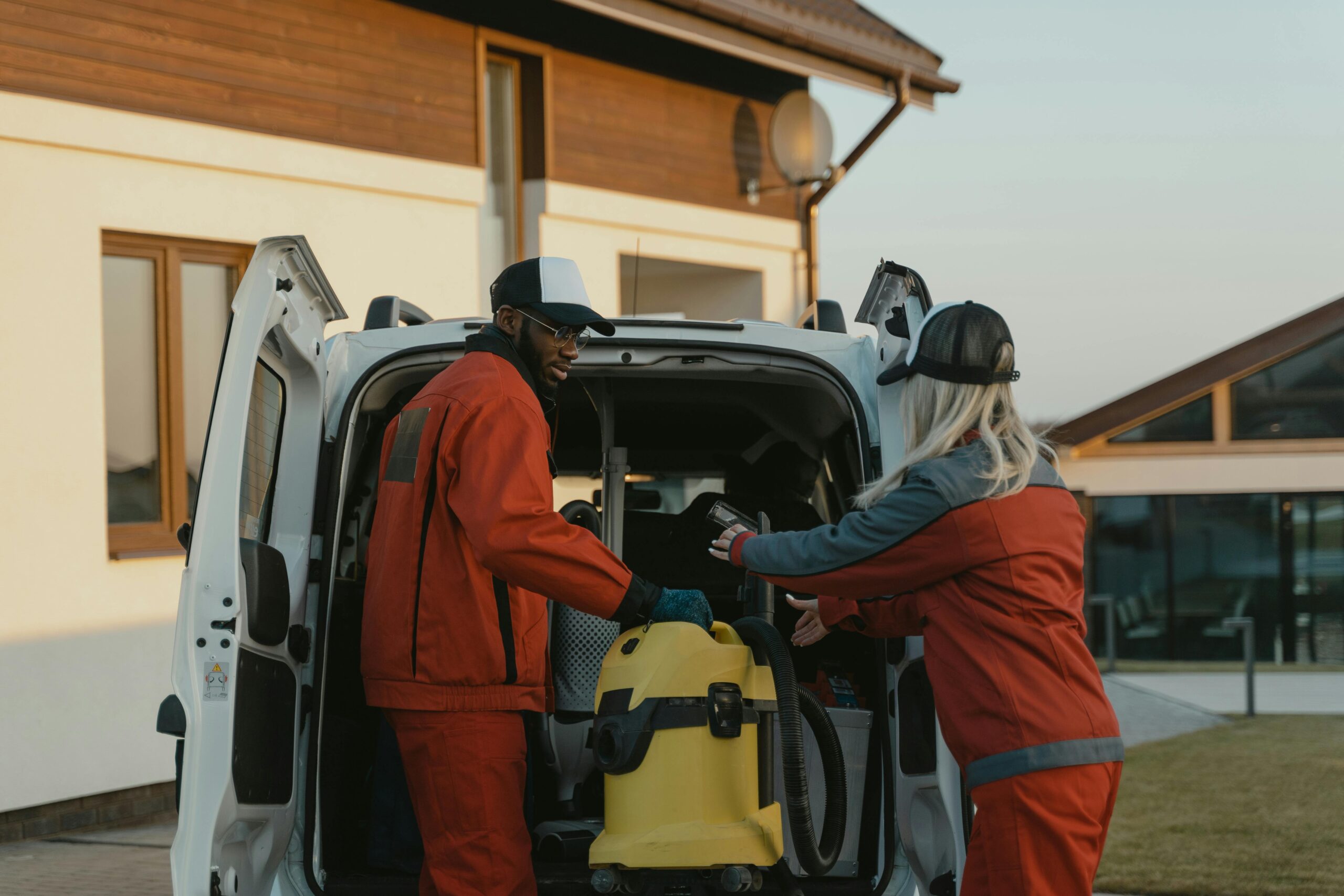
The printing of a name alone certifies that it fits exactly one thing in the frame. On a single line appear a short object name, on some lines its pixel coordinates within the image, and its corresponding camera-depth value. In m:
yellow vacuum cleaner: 3.10
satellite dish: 12.52
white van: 2.97
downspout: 12.90
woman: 2.77
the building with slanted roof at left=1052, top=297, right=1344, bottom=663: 19.81
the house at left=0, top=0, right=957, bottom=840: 7.37
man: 3.18
